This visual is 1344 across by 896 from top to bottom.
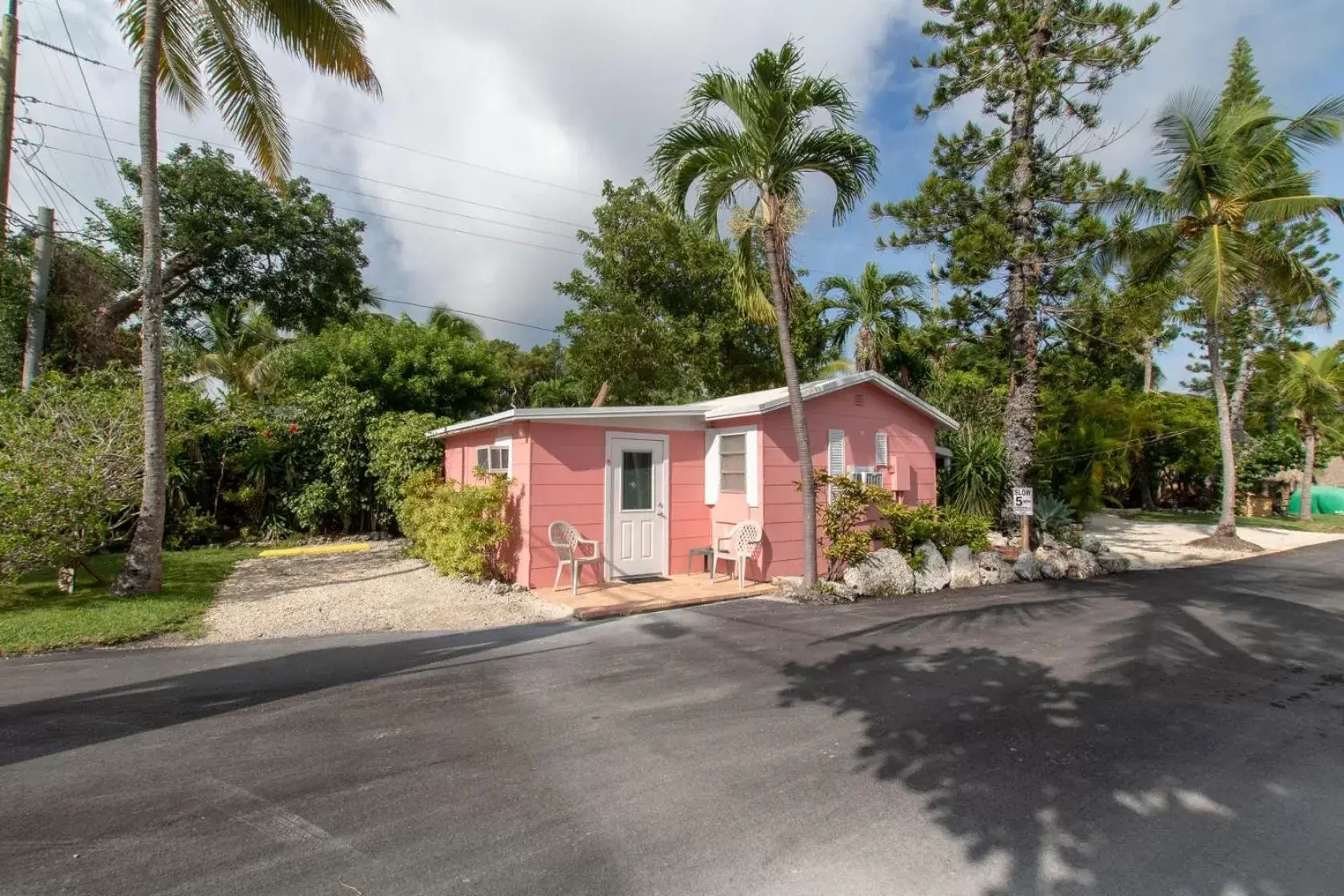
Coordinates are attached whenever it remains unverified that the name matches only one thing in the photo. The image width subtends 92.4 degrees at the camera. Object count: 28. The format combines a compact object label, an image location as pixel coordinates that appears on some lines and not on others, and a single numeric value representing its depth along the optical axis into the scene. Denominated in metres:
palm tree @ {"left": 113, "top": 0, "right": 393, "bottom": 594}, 7.99
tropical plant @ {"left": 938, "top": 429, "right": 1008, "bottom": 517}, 14.25
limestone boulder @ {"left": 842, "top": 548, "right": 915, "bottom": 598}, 9.11
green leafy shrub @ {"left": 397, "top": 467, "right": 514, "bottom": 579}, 9.13
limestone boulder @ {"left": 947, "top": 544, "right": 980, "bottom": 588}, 10.01
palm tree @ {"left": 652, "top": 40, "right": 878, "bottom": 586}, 8.41
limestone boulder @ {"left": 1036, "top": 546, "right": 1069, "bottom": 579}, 10.71
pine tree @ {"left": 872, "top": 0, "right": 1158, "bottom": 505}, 11.80
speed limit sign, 11.02
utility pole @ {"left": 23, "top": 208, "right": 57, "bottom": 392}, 11.70
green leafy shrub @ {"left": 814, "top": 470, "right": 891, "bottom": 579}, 9.40
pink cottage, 9.05
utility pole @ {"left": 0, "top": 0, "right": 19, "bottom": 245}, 9.97
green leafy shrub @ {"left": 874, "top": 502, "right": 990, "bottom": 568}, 10.18
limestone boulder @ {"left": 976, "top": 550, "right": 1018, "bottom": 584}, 10.29
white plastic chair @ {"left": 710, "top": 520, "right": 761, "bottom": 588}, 9.47
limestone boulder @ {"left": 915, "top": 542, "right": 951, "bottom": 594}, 9.66
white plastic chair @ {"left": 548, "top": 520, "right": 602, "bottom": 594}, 8.80
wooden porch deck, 7.91
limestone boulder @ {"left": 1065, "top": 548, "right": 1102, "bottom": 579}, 10.90
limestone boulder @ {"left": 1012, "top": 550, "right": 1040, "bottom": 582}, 10.48
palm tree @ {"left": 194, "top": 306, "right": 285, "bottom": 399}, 18.09
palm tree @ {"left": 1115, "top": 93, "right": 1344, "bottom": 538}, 13.55
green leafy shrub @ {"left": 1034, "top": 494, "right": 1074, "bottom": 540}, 12.70
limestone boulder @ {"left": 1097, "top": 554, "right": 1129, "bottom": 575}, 11.31
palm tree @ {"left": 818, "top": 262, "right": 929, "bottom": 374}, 17.89
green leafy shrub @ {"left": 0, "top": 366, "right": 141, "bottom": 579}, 7.50
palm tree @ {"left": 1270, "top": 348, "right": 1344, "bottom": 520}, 20.53
